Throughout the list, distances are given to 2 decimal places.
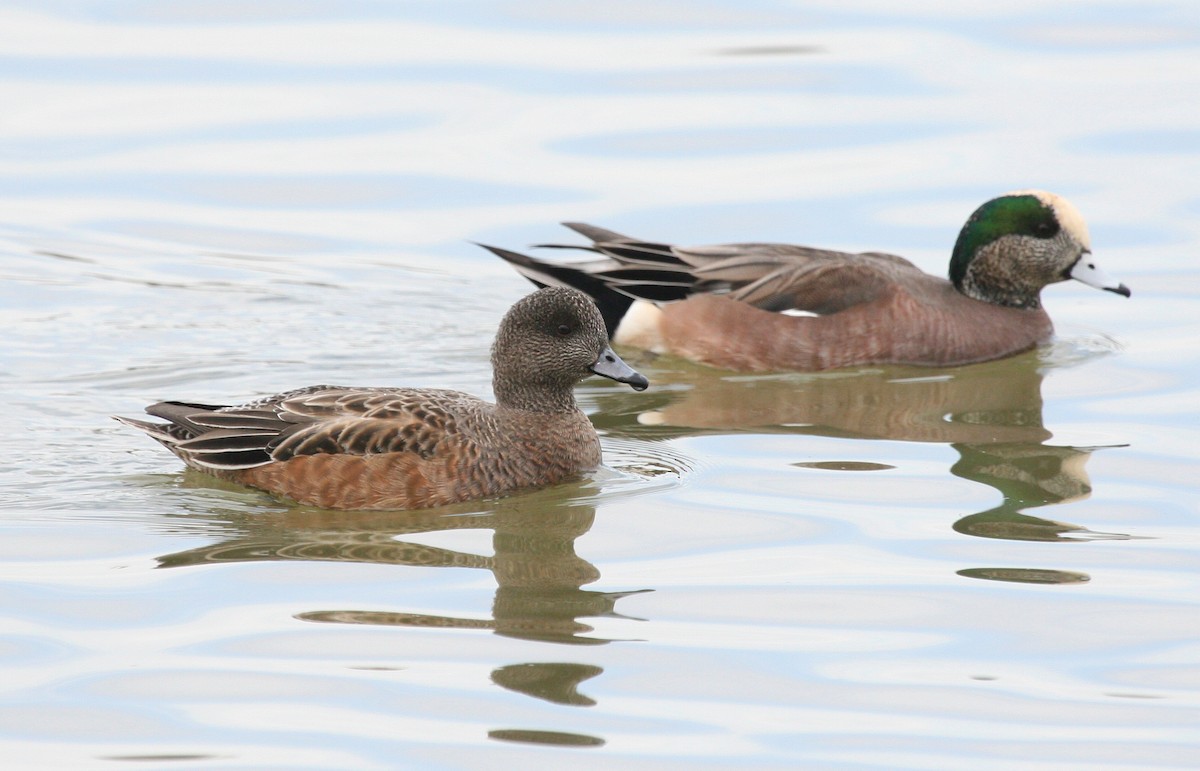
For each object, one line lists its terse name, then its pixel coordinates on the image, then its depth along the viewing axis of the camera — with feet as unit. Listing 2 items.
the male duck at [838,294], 73.05
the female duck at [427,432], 53.67
